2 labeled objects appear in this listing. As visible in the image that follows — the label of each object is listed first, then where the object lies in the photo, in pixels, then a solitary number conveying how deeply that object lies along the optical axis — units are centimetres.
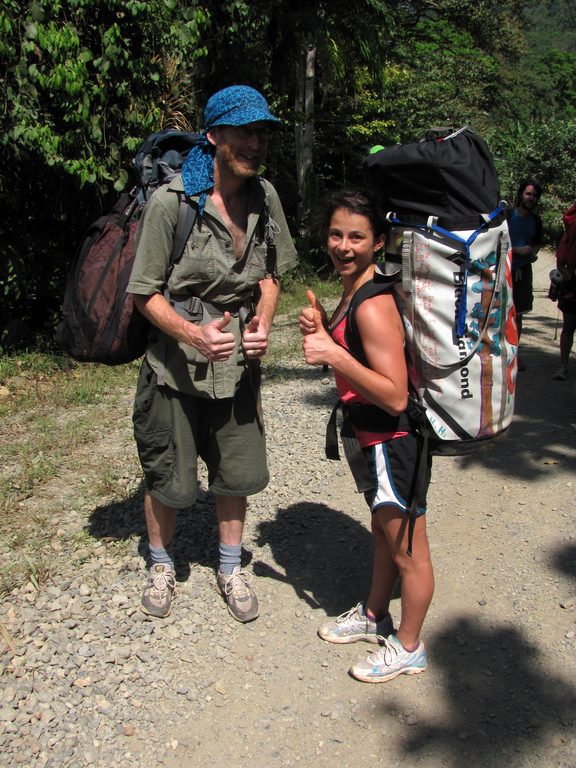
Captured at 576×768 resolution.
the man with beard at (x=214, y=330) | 268
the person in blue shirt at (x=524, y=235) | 661
